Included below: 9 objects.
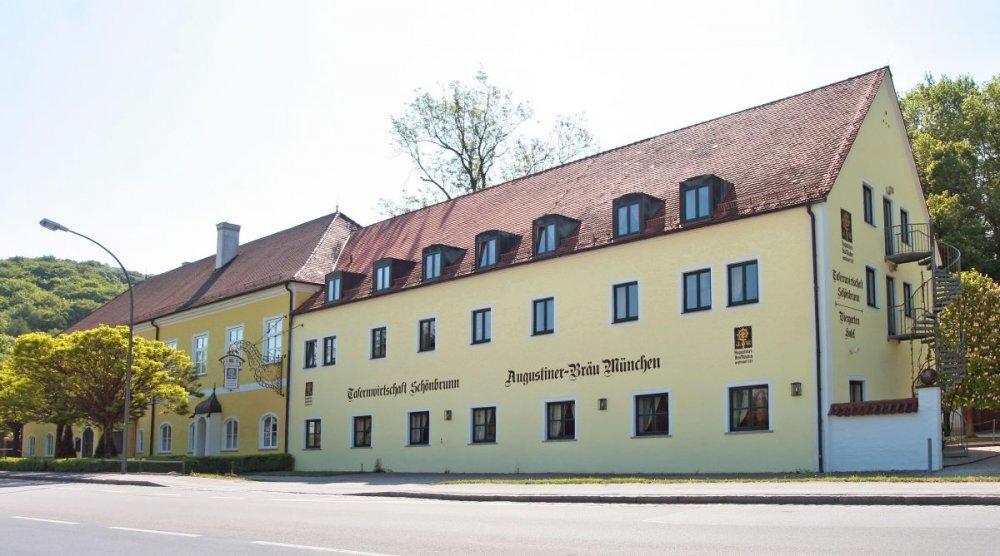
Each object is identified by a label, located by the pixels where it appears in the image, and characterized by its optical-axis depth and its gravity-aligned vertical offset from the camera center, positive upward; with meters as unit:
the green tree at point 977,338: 27.98 +1.98
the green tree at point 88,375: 36.75 +1.02
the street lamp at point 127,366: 30.89 +1.20
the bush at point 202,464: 34.50 -2.21
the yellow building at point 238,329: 40.22 +3.27
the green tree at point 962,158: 42.66 +11.57
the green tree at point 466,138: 55.78 +14.88
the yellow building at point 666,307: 23.92 +2.72
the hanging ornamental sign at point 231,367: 39.91 +1.41
